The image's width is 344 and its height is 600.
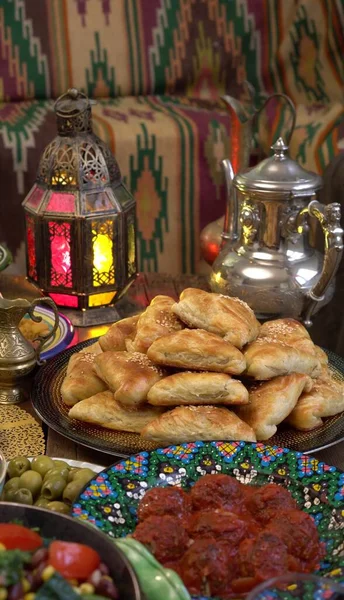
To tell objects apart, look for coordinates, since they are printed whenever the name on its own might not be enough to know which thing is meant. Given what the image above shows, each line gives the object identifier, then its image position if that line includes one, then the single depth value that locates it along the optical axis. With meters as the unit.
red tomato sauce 0.80
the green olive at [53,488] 1.04
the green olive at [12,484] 1.04
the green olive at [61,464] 1.08
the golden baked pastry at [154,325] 1.28
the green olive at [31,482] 1.05
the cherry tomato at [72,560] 0.69
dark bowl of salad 0.67
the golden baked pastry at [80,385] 1.26
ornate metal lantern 1.65
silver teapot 1.56
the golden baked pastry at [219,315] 1.25
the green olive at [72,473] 1.06
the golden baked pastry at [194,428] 1.12
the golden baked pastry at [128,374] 1.17
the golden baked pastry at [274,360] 1.20
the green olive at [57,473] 1.05
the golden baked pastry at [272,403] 1.17
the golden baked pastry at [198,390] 1.16
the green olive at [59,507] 1.01
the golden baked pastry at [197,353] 1.19
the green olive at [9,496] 1.01
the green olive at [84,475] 1.04
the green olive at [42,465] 1.08
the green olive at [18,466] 1.09
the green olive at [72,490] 1.02
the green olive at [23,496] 1.01
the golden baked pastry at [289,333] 1.29
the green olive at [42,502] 1.02
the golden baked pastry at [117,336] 1.35
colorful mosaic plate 0.92
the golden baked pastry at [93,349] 1.37
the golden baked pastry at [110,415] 1.19
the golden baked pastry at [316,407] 1.21
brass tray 1.15
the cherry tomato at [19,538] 0.72
